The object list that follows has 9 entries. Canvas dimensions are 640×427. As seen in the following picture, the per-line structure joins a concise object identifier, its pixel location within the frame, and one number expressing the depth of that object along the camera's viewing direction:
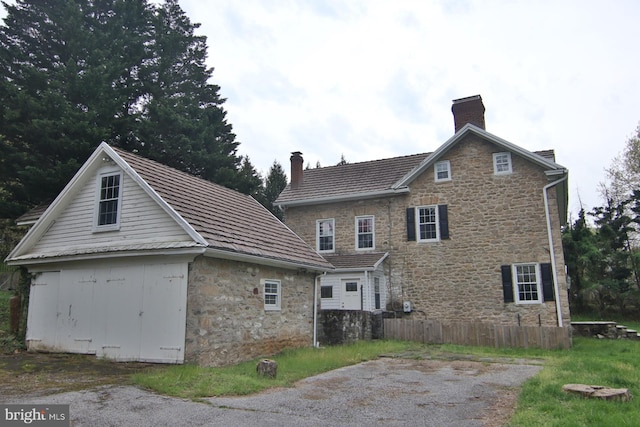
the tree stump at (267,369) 9.51
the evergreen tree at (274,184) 39.31
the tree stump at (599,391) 7.14
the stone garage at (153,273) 10.98
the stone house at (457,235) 19.03
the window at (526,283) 18.80
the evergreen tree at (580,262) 26.58
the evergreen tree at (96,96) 21.38
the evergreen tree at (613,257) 25.34
